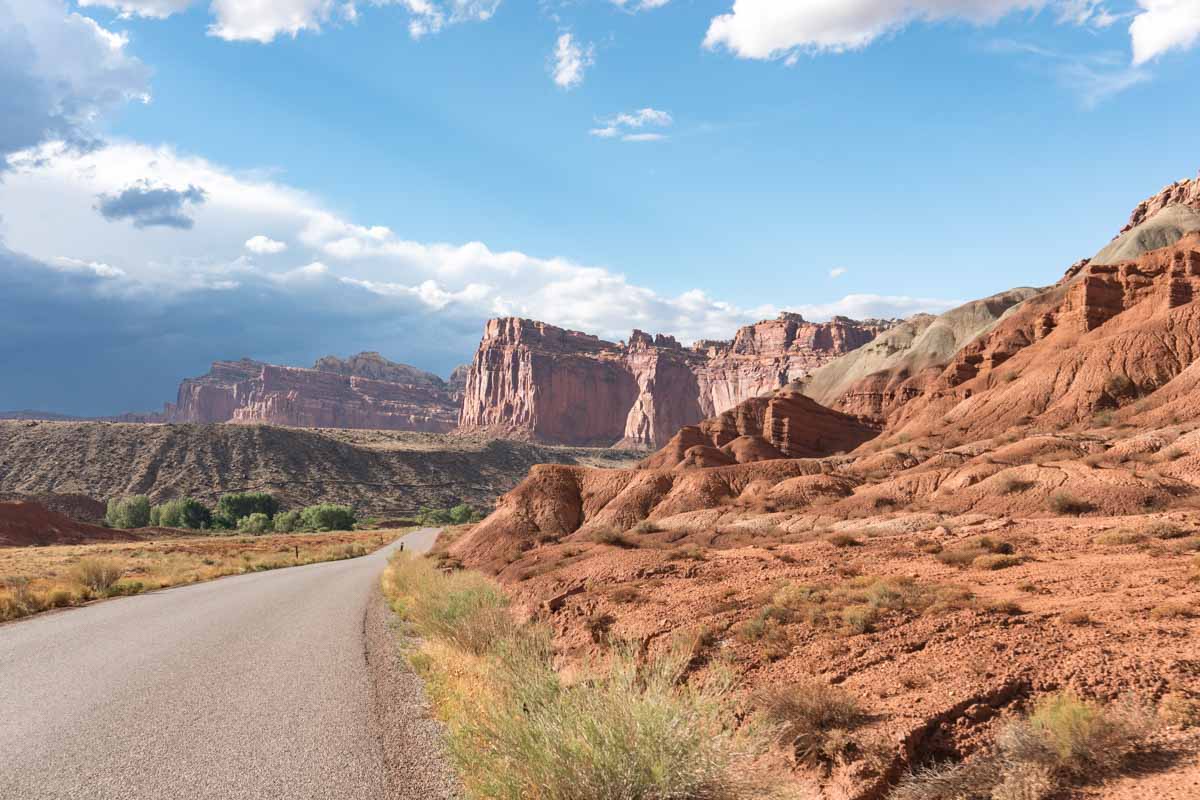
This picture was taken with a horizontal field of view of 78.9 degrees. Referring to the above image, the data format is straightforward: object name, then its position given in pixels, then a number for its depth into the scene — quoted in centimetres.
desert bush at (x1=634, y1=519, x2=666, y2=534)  3706
